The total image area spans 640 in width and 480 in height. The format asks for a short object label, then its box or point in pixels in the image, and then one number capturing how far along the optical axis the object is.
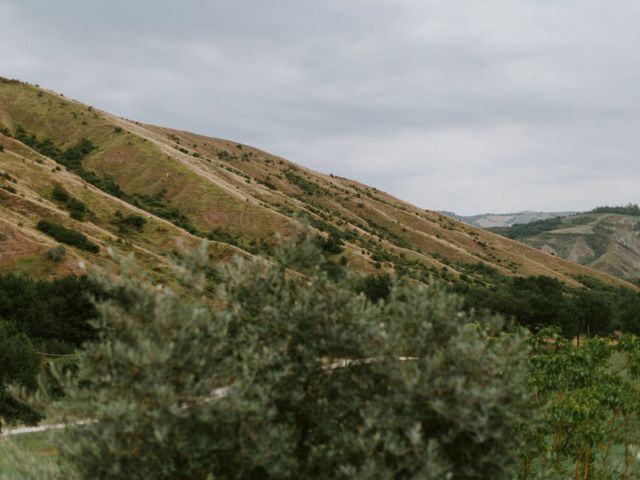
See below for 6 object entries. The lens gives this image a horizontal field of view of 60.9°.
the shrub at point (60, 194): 91.25
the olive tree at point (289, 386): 8.02
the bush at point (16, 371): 30.07
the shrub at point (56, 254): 65.75
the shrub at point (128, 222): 92.28
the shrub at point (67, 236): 73.06
